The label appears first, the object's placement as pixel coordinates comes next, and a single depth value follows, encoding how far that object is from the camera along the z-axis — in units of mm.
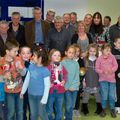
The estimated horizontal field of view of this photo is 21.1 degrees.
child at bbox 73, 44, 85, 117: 4715
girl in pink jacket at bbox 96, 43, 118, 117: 4863
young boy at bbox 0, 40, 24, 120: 3918
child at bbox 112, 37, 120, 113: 5082
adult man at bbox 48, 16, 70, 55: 5406
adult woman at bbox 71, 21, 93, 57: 5305
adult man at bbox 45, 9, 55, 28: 6094
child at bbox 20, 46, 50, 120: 3807
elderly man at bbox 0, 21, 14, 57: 5164
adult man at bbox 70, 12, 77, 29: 6222
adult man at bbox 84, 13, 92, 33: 5949
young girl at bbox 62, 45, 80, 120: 4316
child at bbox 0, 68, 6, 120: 3910
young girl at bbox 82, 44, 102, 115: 4953
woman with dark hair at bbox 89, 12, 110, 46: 5742
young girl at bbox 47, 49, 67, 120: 4109
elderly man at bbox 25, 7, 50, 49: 5617
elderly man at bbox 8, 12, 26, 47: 5583
